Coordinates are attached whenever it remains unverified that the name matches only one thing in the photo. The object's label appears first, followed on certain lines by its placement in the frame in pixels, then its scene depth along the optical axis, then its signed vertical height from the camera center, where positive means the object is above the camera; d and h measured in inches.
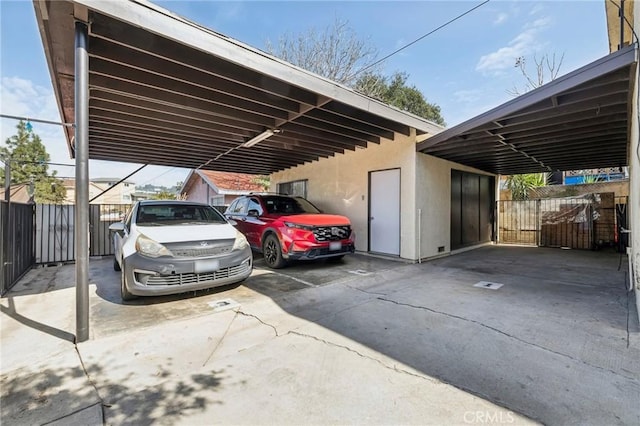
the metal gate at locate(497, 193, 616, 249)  363.6 -11.6
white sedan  146.0 -21.3
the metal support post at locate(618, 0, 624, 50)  165.6 +108.5
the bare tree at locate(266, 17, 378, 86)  620.4 +345.8
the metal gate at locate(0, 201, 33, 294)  169.3 -19.9
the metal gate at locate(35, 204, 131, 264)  259.4 -19.1
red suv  230.1 -14.3
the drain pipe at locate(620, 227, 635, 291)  178.8 -37.0
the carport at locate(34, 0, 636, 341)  120.7 +72.4
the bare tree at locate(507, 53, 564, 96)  629.9 +310.2
